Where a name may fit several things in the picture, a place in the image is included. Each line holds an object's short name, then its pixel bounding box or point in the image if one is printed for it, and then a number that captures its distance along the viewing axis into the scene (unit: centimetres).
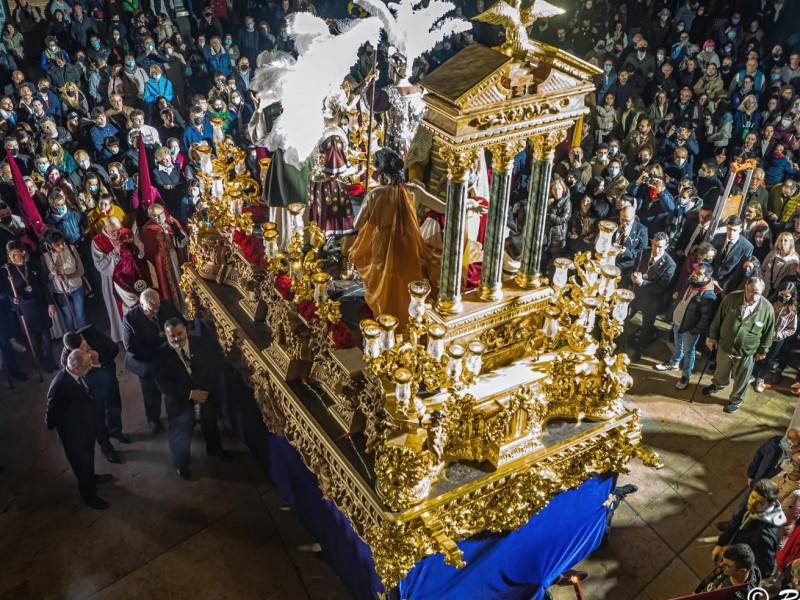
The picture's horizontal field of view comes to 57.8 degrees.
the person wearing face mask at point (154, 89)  1325
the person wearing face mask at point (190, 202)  952
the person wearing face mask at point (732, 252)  880
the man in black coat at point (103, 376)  690
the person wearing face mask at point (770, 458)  634
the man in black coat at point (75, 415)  670
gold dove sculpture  467
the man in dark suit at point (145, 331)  736
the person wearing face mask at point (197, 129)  1165
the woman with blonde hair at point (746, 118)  1259
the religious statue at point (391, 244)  598
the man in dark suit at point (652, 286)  888
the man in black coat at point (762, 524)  543
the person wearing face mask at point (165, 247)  869
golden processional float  490
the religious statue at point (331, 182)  779
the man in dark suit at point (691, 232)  923
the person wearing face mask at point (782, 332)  834
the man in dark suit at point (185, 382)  723
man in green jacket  804
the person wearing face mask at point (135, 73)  1325
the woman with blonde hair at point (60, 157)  1039
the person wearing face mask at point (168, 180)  1017
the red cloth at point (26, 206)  885
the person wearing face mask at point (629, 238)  909
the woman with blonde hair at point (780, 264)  864
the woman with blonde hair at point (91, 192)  953
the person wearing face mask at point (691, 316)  840
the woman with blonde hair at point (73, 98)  1242
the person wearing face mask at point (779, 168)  1165
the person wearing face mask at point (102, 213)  899
